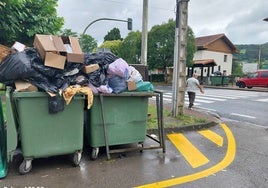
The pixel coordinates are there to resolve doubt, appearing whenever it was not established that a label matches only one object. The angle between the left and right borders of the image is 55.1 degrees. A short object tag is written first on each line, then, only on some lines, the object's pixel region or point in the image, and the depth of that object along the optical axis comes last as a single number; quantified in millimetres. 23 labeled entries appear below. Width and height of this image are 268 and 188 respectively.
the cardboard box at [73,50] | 3938
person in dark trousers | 10273
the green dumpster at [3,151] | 3569
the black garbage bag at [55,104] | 3715
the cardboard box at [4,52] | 3758
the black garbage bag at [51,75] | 3701
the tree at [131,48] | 32669
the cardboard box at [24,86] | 3595
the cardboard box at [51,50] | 3745
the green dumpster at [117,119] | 4223
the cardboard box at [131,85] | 4348
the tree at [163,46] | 28156
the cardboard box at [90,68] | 4090
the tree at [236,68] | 48697
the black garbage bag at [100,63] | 4145
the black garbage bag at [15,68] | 3583
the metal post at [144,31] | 9812
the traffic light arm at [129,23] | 19934
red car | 24712
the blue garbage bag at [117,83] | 4281
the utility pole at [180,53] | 7176
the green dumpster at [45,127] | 3643
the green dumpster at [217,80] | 29234
